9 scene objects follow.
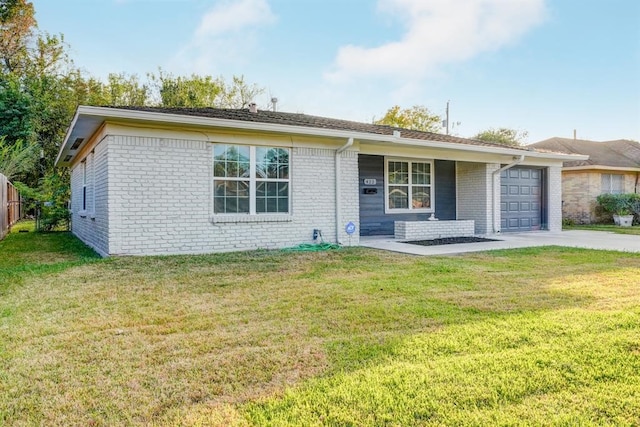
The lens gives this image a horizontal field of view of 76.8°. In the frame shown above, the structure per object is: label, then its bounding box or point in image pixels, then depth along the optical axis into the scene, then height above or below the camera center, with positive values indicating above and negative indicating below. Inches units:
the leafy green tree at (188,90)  1053.8 +329.3
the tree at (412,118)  1216.2 +287.6
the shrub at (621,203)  686.5 +14.1
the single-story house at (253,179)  293.9 +30.3
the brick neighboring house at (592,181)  715.4 +56.5
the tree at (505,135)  1230.9 +237.9
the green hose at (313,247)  337.4 -29.7
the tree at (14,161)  526.3 +74.2
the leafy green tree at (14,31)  879.1 +413.4
